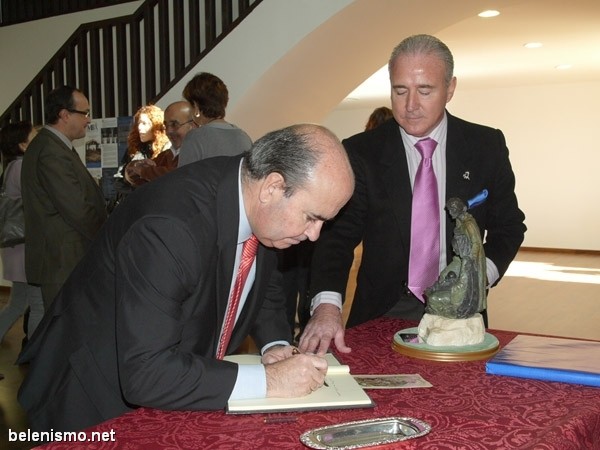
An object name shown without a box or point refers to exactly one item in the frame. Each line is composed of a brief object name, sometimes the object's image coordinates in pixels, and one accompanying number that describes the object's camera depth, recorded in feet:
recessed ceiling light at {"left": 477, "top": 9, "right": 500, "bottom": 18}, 22.65
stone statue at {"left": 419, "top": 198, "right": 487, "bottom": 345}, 5.53
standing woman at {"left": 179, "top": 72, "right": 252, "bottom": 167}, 10.31
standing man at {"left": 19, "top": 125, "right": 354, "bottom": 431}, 4.14
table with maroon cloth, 3.69
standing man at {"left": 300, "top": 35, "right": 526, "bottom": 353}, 6.75
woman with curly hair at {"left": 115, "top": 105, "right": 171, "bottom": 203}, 13.43
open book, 4.12
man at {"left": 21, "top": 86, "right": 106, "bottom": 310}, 11.63
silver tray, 3.65
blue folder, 4.81
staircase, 17.95
